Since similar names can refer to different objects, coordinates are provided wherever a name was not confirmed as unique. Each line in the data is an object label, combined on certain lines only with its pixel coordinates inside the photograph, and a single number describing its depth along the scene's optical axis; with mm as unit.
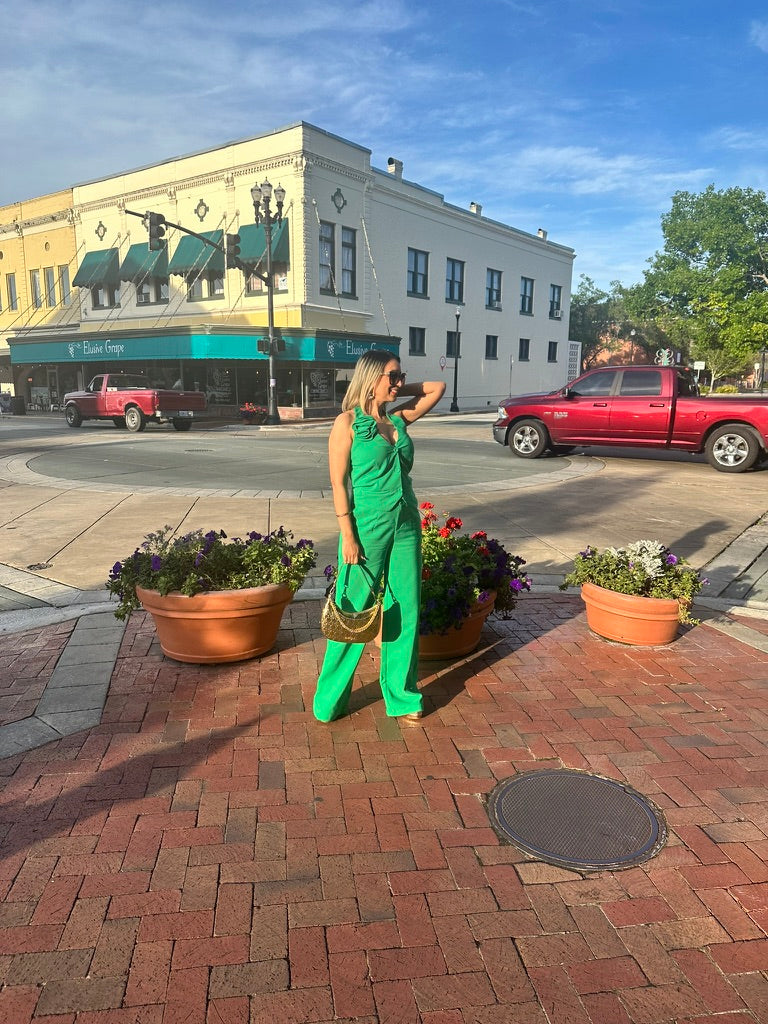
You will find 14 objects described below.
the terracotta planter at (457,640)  4395
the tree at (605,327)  69812
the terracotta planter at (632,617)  4578
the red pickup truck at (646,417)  12992
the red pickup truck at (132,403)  22578
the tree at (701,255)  55844
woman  3271
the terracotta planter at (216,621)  4156
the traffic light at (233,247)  23375
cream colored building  28453
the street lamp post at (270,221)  23344
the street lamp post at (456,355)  34881
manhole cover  2660
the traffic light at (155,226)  20703
